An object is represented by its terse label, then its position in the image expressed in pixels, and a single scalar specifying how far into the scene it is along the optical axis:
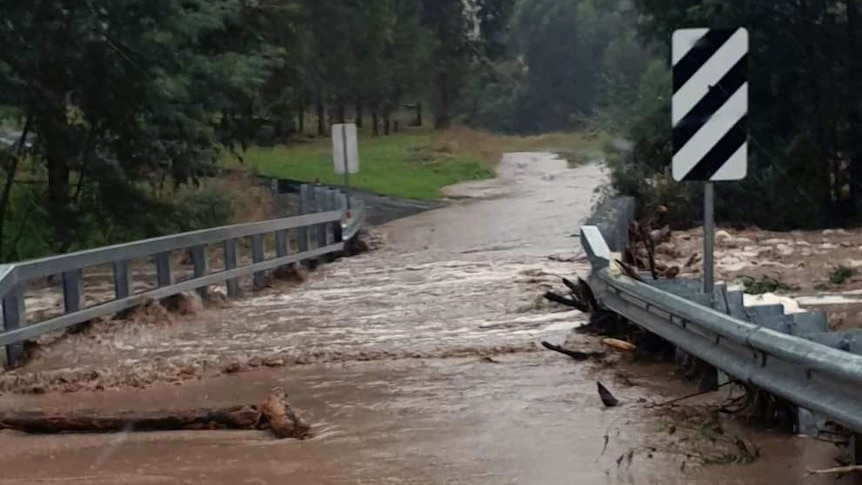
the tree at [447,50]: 87.50
